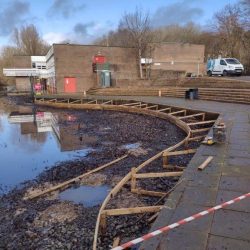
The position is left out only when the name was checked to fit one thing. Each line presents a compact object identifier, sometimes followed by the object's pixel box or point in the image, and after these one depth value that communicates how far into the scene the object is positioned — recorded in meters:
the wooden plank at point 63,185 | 7.62
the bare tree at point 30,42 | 78.12
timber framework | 5.26
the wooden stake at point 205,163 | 6.53
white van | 29.67
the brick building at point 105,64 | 38.78
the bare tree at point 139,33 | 43.00
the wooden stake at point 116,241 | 4.77
